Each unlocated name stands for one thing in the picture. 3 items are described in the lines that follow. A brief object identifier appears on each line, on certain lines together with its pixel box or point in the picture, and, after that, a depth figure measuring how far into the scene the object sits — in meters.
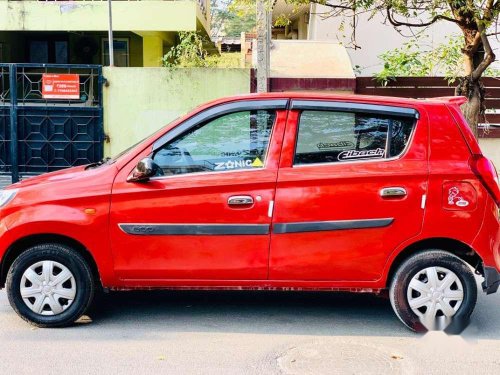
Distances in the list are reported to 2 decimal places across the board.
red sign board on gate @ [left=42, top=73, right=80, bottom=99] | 10.63
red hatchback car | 4.57
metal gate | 10.70
